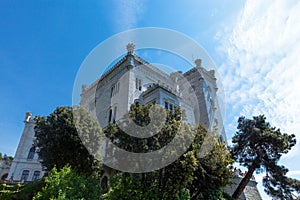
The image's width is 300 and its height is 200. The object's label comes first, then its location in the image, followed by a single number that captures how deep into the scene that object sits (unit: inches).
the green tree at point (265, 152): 657.0
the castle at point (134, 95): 899.4
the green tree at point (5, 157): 2295.2
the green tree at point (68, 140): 636.7
